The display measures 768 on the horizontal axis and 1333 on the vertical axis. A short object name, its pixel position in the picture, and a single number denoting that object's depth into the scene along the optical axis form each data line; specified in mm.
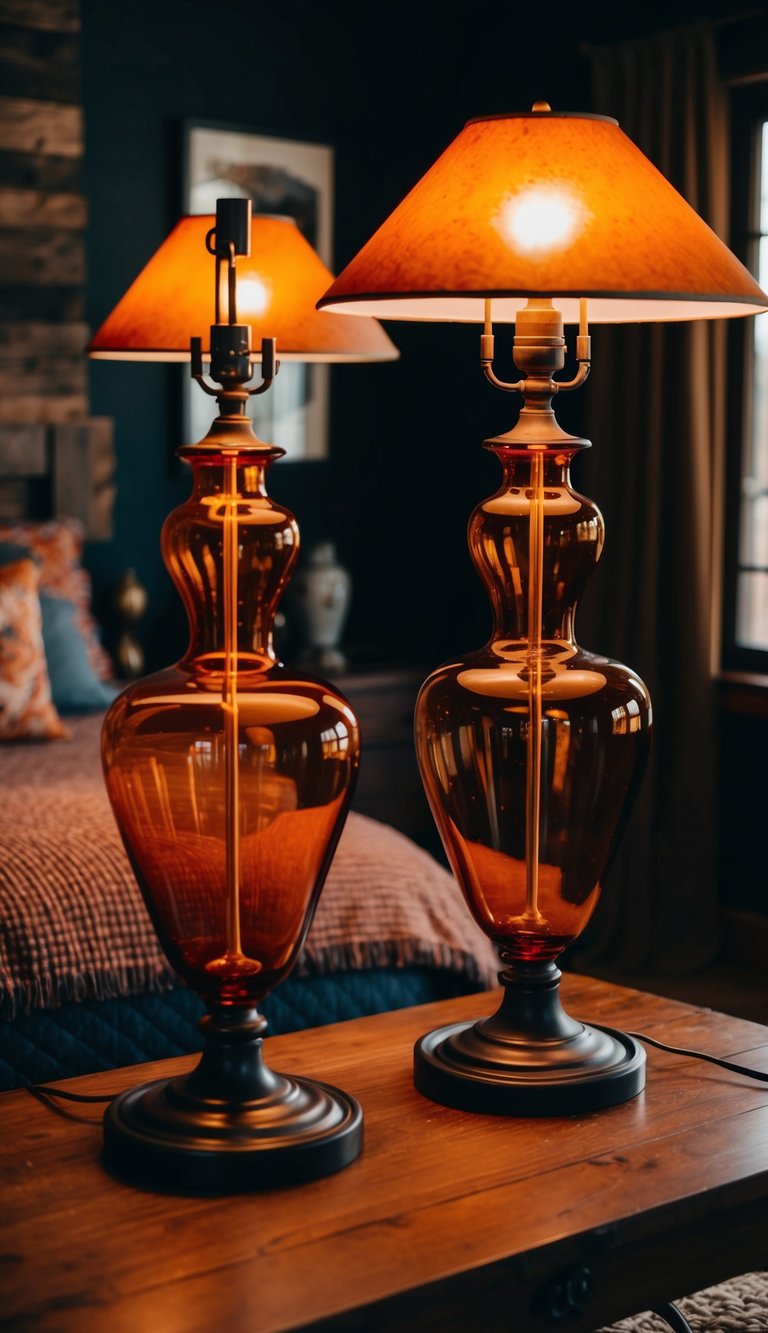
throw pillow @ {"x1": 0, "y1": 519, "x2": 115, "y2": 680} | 4195
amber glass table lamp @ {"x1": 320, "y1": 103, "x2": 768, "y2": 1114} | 1477
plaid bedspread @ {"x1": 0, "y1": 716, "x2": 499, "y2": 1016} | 2373
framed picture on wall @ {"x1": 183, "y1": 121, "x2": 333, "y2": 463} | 4781
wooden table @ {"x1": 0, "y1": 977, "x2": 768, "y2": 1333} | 1238
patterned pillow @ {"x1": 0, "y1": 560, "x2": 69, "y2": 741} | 3672
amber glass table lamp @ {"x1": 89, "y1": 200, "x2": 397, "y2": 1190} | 1438
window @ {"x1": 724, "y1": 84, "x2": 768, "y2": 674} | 4223
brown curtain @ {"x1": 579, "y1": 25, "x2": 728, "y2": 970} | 4199
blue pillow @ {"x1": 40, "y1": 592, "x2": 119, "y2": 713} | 3990
